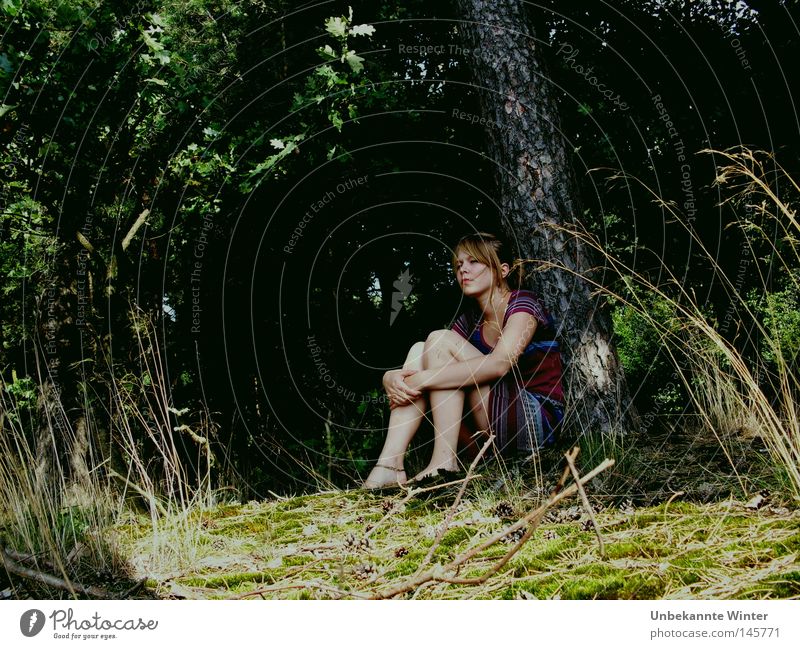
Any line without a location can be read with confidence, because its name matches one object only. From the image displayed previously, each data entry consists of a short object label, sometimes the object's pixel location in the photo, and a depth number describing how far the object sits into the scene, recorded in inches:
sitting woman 122.3
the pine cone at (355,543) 89.4
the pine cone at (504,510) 95.0
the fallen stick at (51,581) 79.4
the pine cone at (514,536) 85.5
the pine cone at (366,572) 80.4
